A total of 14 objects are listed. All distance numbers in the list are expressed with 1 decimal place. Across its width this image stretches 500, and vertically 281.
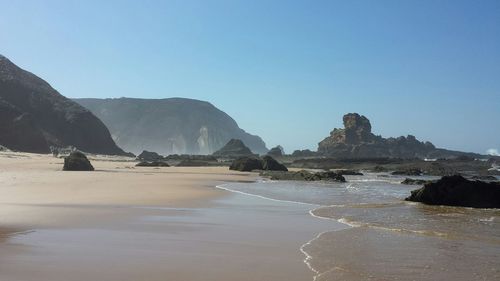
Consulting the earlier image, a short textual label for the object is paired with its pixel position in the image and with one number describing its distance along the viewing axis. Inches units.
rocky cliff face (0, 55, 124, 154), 2501.2
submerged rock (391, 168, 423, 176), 1838.1
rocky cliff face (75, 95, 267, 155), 7519.7
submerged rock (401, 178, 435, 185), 1200.2
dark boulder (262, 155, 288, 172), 1774.1
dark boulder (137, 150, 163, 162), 3014.3
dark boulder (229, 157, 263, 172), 1766.9
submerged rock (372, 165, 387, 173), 2081.7
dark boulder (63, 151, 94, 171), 1254.9
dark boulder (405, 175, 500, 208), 679.7
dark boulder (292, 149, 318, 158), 3890.3
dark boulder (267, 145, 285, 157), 3705.7
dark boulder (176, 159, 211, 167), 2177.7
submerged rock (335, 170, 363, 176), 1687.5
